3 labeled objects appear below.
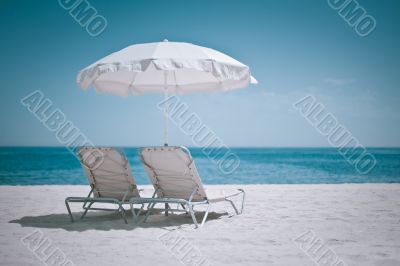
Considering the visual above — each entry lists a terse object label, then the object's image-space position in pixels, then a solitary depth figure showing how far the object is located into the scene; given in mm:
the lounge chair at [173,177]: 5129
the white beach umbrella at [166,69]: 5031
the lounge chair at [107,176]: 5391
